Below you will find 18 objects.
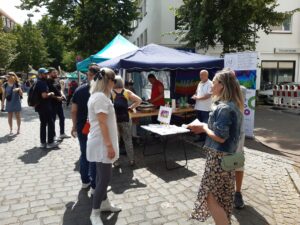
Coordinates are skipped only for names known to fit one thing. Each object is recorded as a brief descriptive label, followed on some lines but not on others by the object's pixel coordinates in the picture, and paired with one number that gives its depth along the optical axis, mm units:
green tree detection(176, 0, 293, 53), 10860
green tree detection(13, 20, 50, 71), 34590
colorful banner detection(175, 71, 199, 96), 7650
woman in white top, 2534
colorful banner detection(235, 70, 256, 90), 6153
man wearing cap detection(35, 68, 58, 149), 5418
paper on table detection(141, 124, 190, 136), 4394
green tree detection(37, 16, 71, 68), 45158
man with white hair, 5700
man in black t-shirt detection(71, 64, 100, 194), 3310
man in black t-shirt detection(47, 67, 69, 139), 5868
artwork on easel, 4947
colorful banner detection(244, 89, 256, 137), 6222
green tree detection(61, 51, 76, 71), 33752
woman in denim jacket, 2200
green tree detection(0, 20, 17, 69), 19805
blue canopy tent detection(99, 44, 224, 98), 5609
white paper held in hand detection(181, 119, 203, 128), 2413
